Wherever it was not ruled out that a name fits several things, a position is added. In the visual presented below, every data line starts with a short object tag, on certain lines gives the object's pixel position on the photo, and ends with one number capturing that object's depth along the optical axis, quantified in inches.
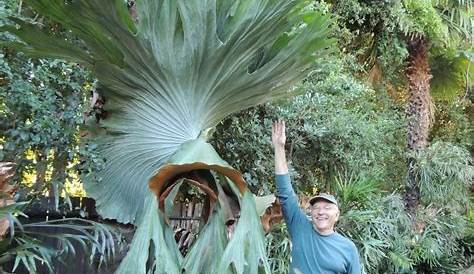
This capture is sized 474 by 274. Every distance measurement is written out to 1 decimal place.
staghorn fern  103.8
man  95.7
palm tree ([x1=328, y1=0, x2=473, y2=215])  261.6
